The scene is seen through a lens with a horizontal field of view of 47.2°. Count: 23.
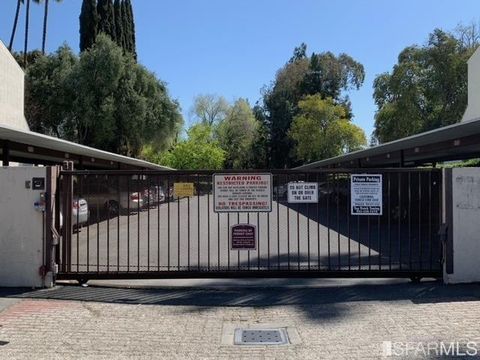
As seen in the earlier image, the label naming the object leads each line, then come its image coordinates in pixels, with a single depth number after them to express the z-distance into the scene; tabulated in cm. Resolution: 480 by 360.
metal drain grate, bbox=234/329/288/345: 610
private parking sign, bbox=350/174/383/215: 900
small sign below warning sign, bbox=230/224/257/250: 893
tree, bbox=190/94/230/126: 8569
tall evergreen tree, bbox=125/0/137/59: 4759
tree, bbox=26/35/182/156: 3925
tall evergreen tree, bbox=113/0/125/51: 4678
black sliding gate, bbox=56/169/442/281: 895
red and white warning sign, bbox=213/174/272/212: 898
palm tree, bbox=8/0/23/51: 5083
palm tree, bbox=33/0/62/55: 5300
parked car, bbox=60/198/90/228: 1134
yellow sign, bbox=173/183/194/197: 909
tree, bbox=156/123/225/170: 6375
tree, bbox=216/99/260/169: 7581
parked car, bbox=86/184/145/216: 976
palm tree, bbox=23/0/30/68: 4768
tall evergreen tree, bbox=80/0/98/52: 4584
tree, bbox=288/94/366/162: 5366
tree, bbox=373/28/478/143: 4088
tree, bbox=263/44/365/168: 6525
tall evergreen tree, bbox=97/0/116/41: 4603
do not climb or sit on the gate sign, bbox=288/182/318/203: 902
